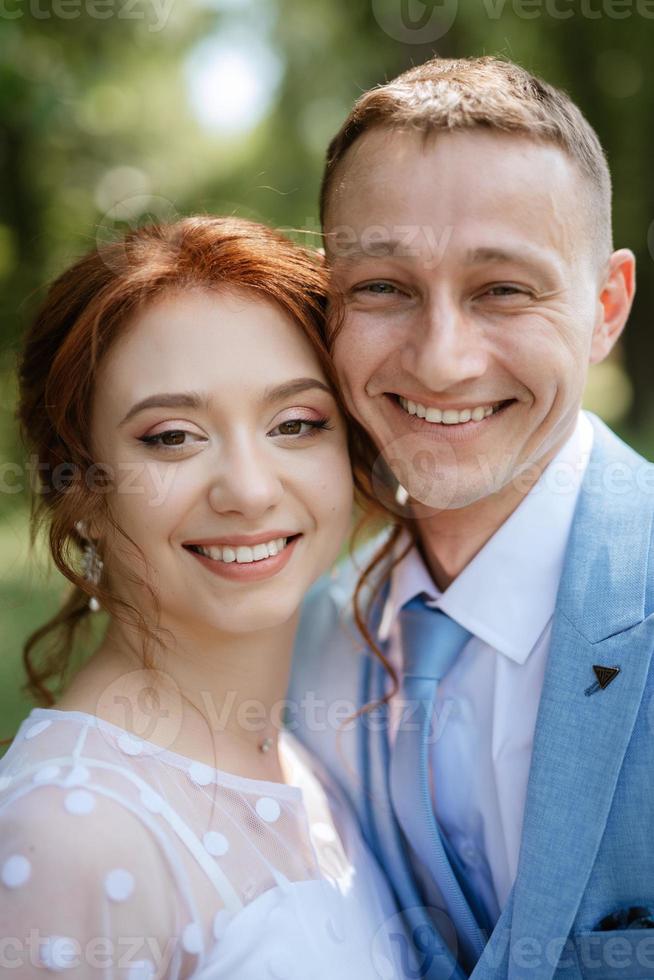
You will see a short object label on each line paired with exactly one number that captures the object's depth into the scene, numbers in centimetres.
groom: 62
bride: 59
